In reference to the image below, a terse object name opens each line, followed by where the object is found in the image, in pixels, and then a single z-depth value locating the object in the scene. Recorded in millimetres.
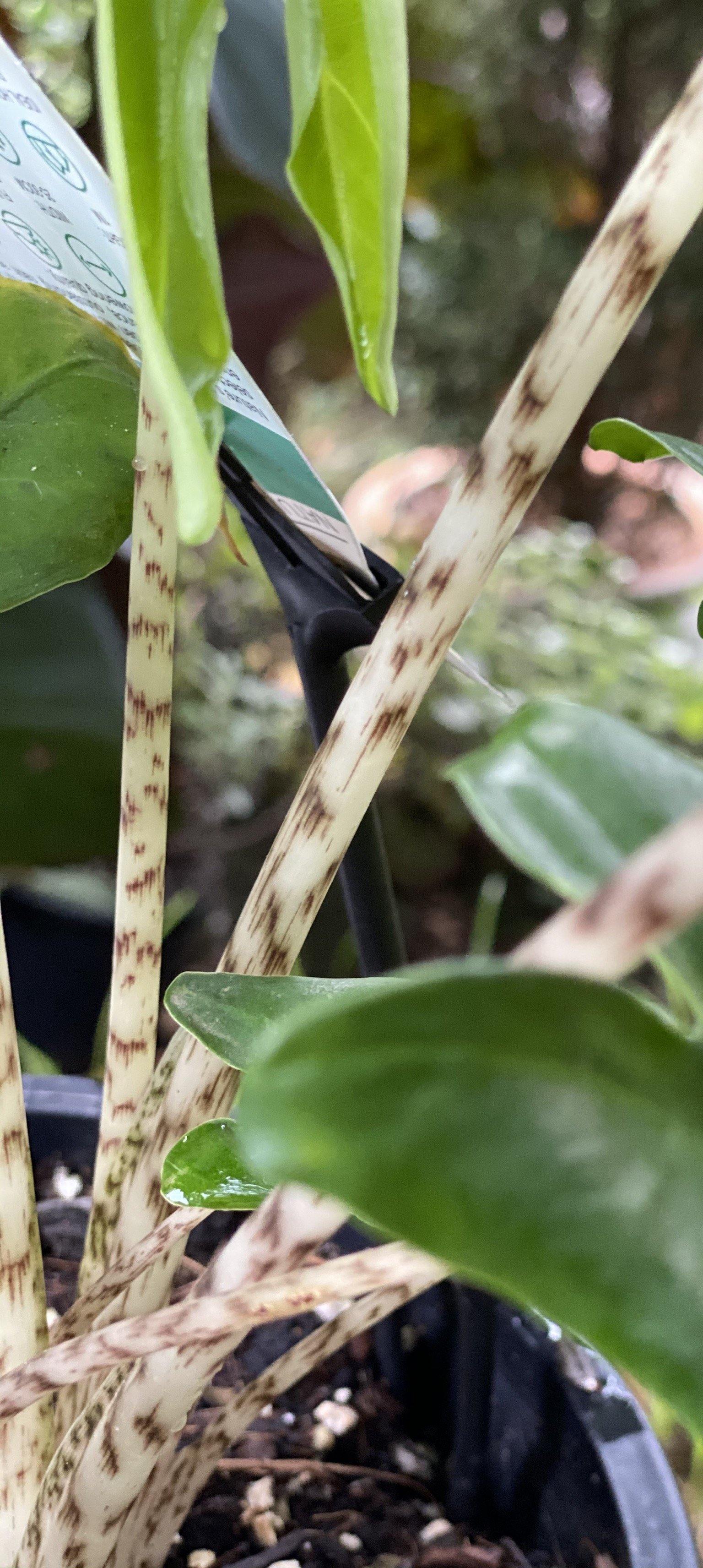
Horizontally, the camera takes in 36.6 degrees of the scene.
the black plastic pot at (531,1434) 283
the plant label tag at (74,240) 201
